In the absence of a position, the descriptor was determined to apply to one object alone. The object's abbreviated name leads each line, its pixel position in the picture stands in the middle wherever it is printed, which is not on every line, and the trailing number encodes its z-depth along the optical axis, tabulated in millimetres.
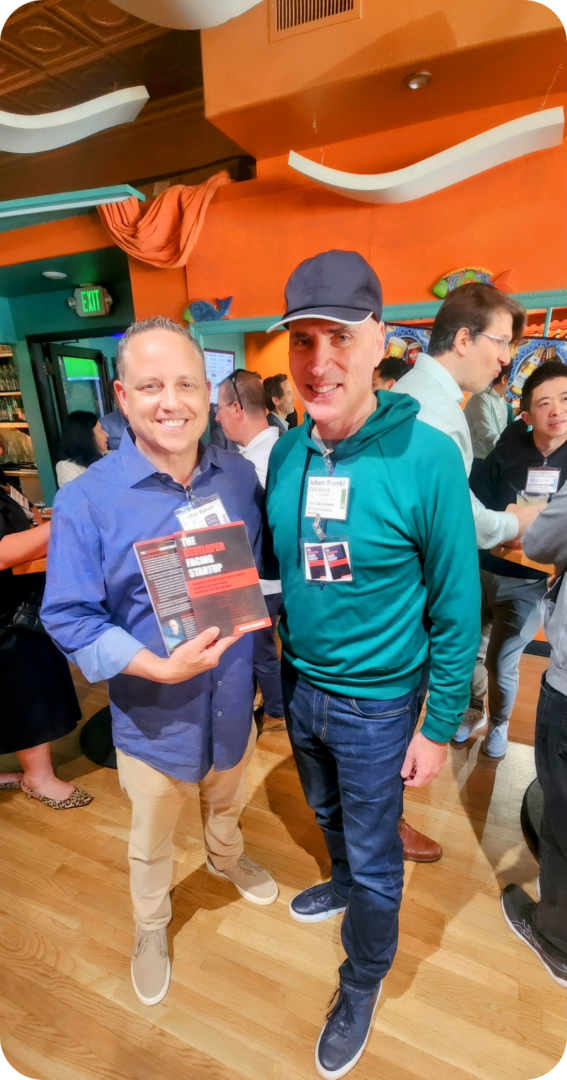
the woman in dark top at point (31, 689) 1958
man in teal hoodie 1021
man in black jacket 2117
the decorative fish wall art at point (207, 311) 3668
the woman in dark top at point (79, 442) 3441
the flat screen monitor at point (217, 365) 3896
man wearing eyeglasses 1527
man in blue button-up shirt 1098
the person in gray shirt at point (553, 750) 1216
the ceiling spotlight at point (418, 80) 2465
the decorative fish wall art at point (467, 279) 2807
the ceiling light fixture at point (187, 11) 2273
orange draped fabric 3496
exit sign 5656
